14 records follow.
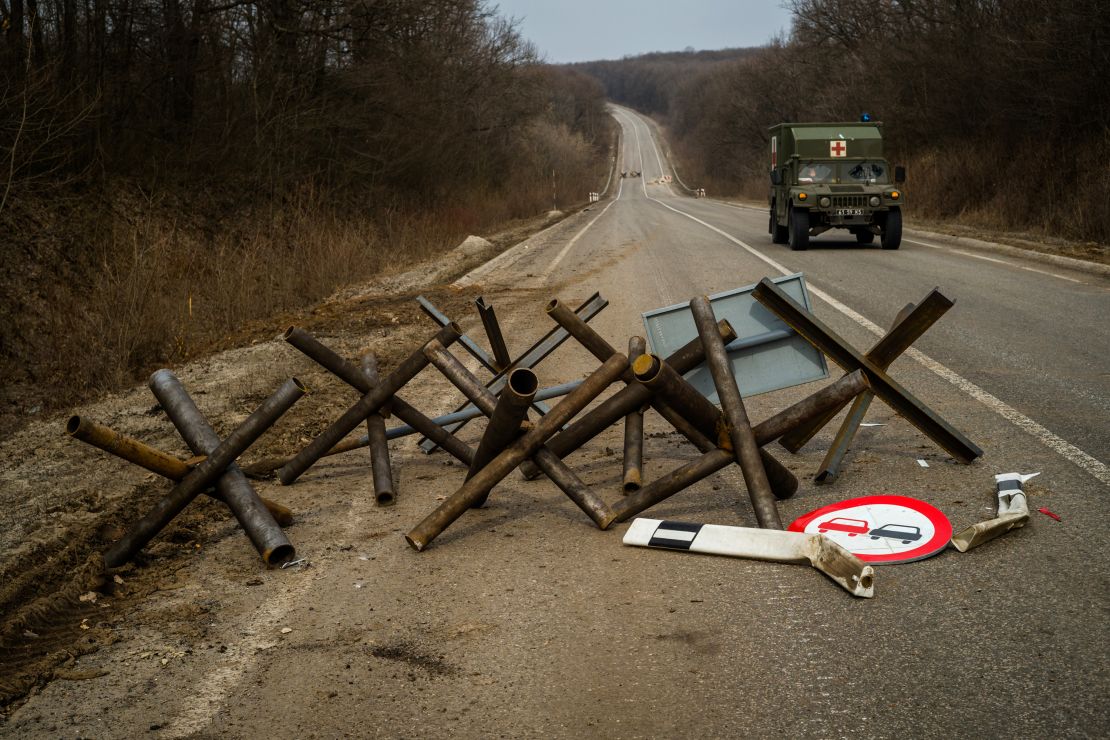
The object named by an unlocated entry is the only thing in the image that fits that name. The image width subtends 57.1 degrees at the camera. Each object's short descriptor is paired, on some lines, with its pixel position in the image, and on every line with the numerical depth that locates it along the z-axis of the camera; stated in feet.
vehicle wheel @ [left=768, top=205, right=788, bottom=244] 69.10
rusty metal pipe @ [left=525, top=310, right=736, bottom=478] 16.48
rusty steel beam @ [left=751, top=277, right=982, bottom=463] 18.04
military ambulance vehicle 62.64
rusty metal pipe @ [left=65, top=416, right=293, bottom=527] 14.69
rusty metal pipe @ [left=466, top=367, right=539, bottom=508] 14.73
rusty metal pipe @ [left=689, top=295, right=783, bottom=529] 15.38
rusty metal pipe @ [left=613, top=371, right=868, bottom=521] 16.22
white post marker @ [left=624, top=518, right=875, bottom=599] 13.11
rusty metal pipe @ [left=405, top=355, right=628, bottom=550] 15.47
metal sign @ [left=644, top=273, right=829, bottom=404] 18.52
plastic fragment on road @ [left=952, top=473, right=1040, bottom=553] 14.39
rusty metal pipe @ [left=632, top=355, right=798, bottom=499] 15.92
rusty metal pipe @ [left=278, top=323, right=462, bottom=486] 18.53
